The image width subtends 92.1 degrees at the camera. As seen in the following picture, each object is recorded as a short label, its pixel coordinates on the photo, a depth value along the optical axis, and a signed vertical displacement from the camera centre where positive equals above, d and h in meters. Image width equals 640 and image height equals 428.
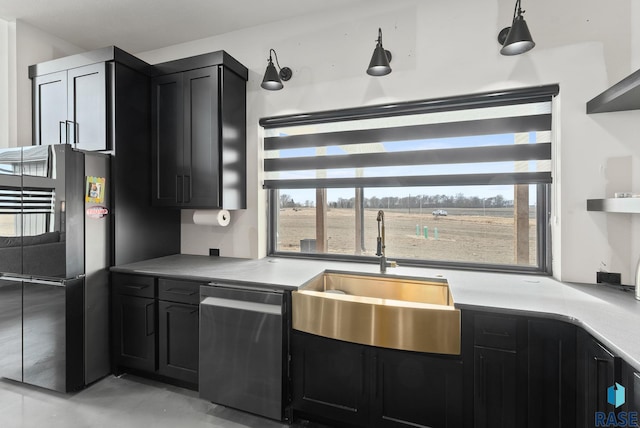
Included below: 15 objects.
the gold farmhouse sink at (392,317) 1.62 -0.59
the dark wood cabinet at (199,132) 2.56 +0.70
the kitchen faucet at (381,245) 2.30 -0.25
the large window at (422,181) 2.20 +0.25
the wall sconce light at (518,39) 1.68 +0.94
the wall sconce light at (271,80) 2.41 +1.04
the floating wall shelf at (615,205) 1.59 +0.04
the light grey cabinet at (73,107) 2.54 +0.92
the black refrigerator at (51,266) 2.21 -0.39
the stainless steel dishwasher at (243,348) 1.92 -0.87
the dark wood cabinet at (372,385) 1.63 -0.98
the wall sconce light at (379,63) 2.03 +0.99
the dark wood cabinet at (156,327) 2.24 -0.86
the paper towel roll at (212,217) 2.72 -0.03
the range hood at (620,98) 1.50 +0.62
